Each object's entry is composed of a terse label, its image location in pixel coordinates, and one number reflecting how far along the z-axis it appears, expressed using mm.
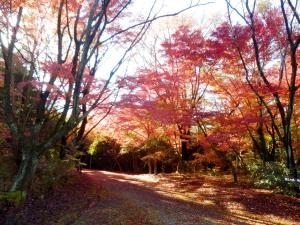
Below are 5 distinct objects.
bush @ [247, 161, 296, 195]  11055
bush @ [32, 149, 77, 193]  10059
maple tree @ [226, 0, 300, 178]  10516
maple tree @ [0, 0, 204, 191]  7167
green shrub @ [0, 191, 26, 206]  7081
